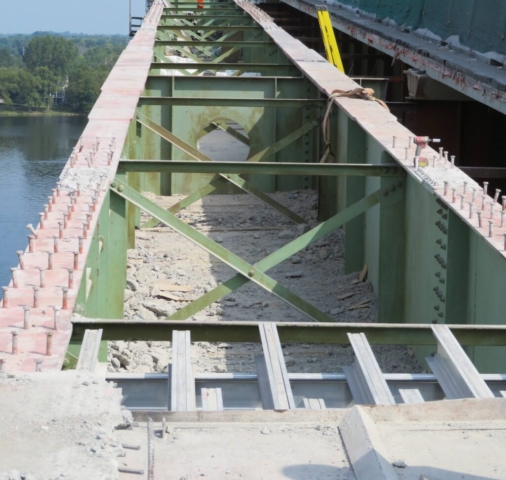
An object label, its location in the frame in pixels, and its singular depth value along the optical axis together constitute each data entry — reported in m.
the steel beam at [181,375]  3.69
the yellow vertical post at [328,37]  20.14
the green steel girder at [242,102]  12.09
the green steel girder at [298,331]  4.57
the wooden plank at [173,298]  9.42
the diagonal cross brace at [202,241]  7.50
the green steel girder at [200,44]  18.80
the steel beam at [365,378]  3.86
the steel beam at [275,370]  3.77
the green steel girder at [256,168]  7.84
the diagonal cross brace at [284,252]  7.62
